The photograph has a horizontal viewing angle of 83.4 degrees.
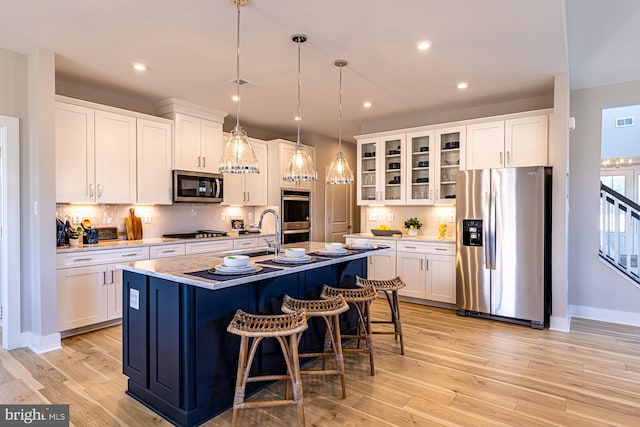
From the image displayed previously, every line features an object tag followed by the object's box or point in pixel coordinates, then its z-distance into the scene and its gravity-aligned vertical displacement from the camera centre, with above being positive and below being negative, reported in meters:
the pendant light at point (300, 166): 3.12 +0.39
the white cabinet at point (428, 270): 4.61 -0.79
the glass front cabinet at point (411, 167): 4.98 +0.65
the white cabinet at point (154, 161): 4.38 +0.64
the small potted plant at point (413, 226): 5.24 -0.23
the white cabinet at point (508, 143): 4.26 +0.84
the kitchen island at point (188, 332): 2.13 -0.76
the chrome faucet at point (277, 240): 2.82 -0.23
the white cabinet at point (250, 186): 5.43 +0.40
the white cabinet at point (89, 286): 3.48 -0.75
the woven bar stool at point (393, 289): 3.16 -0.68
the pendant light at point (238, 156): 2.65 +0.41
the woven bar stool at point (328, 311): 2.42 -0.68
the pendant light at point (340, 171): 3.53 +0.40
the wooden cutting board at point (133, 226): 4.45 -0.17
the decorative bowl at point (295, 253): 2.72 -0.32
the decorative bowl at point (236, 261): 2.23 -0.31
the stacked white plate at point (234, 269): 2.17 -0.36
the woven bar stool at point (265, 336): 2.05 -0.75
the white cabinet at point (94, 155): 3.69 +0.62
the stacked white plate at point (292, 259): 2.59 -0.36
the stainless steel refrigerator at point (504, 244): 3.92 -0.38
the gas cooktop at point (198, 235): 4.77 -0.32
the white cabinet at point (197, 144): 4.72 +0.93
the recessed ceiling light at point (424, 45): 3.02 +1.42
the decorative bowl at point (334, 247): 3.14 -0.32
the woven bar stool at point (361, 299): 2.80 -0.69
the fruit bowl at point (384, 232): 5.29 -0.31
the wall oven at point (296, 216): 6.00 -0.08
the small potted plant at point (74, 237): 3.76 -0.26
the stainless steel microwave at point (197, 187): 4.67 +0.34
